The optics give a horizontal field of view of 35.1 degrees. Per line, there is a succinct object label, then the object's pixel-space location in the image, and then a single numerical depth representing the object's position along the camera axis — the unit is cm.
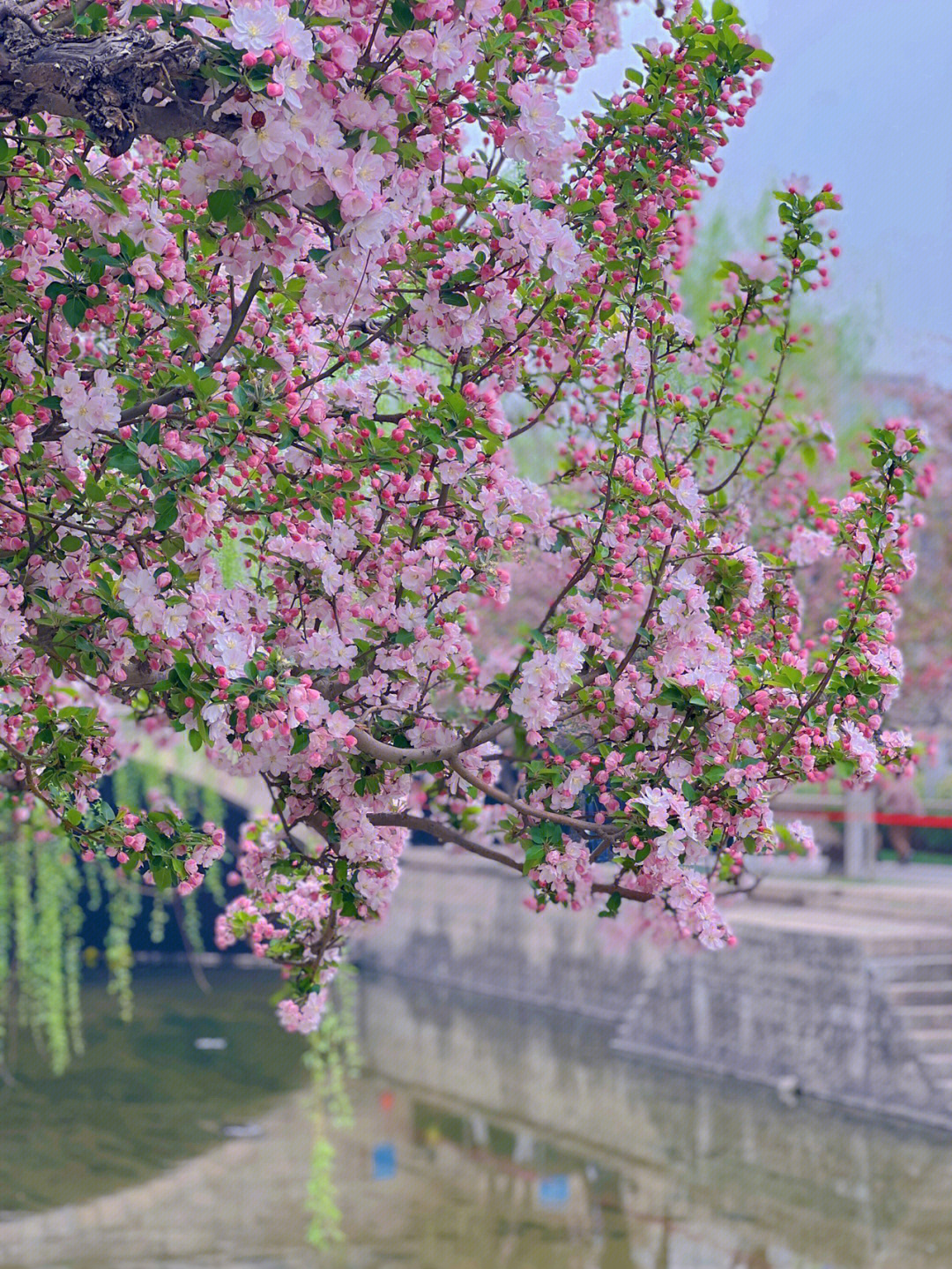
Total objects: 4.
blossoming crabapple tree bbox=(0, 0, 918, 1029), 304
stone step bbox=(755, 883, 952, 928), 1362
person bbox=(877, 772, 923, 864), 1627
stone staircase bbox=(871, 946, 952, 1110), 1153
